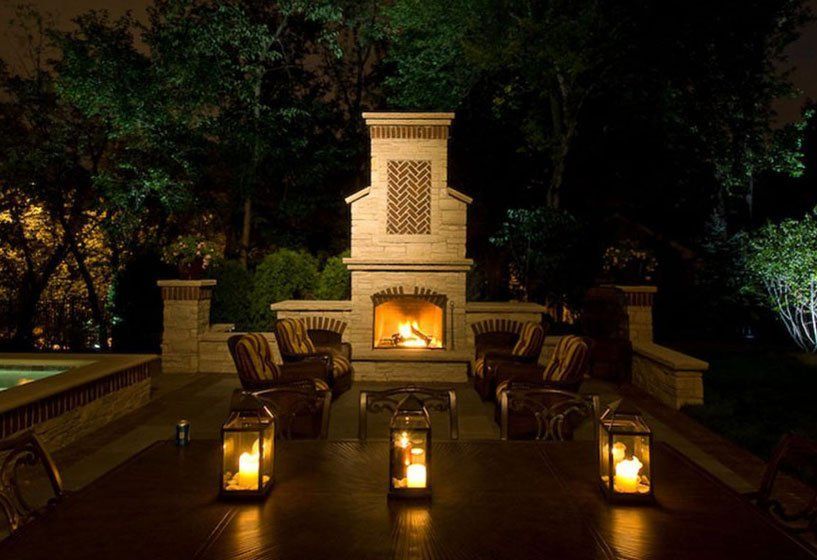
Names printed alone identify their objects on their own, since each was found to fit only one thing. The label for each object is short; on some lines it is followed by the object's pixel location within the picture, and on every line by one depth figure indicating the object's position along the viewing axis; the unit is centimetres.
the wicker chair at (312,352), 758
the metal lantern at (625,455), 243
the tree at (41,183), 1277
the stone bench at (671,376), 716
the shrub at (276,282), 1117
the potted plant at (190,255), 977
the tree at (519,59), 1203
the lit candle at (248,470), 244
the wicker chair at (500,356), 734
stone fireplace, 930
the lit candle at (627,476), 245
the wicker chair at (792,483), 240
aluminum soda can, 312
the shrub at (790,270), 1120
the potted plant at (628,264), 980
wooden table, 197
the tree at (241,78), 1216
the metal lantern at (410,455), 244
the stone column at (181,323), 956
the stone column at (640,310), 923
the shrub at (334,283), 1141
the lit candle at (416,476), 244
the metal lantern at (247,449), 244
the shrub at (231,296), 1108
